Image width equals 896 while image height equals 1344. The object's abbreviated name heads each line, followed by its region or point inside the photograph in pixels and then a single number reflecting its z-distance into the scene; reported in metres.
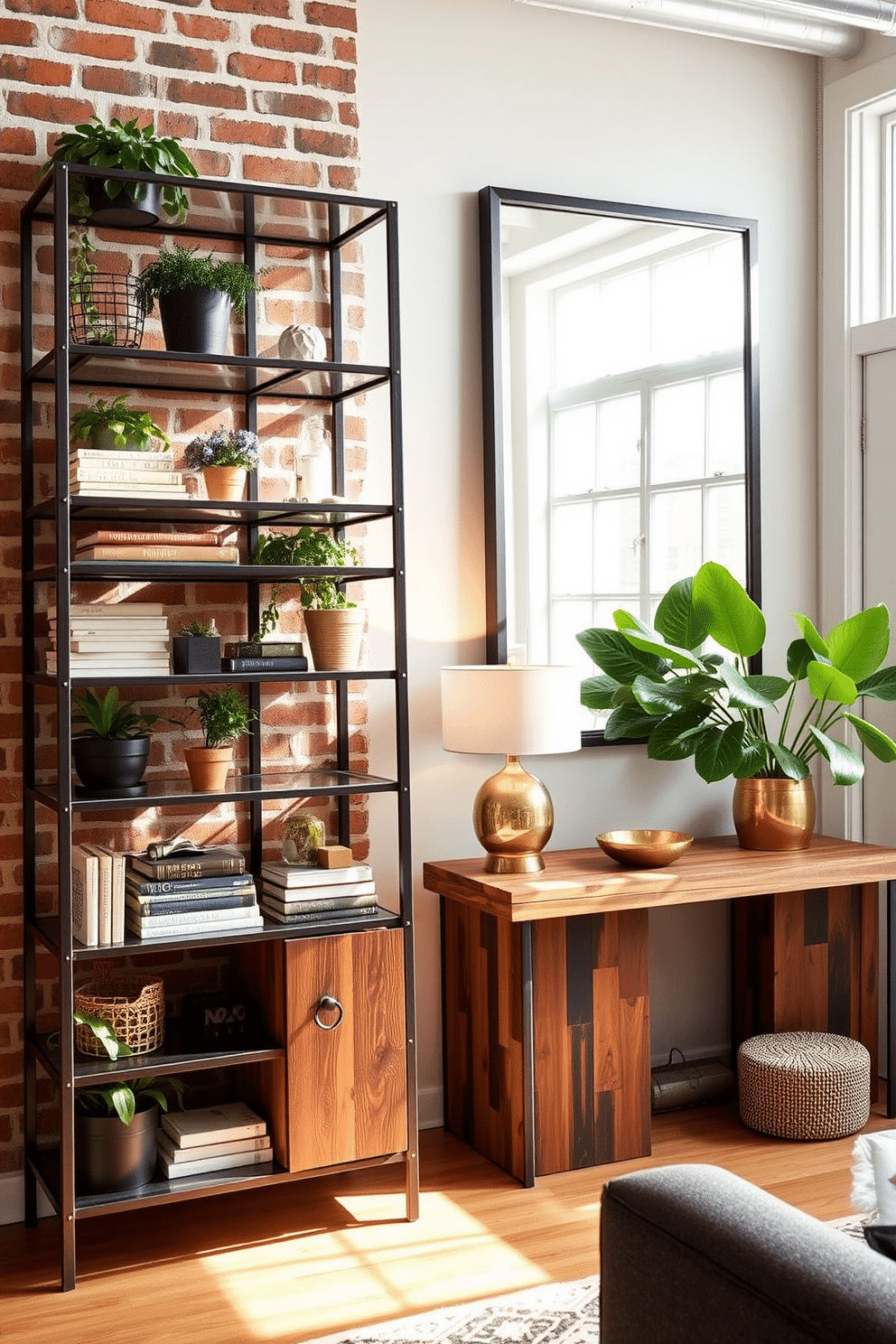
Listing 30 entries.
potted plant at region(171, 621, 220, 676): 2.83
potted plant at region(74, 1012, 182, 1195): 2.75
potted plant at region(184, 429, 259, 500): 2.87
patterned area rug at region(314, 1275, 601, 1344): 2.42
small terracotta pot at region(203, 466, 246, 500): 2.86
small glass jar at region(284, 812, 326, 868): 3.08
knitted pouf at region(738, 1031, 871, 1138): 3.36
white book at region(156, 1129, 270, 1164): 2.85
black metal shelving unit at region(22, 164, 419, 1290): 2.64
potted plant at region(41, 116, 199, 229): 2.78
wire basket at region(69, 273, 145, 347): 2.87
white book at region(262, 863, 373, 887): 2.93
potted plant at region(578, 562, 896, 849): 3.42
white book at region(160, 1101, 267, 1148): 2.87
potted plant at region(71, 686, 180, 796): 2.78
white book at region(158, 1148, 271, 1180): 2.84
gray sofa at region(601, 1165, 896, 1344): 1.20
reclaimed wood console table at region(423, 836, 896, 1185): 3.13
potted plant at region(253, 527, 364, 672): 3.01
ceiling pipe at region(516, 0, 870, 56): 3.39
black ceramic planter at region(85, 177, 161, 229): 2.78
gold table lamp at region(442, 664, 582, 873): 3.16
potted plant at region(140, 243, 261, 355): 2.83
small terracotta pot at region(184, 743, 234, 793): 2.93
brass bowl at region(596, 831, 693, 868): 3.32
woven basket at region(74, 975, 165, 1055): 2.80
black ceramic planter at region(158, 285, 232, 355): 2.82
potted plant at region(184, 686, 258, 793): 2.93
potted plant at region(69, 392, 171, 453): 2.81
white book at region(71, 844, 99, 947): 2.72
